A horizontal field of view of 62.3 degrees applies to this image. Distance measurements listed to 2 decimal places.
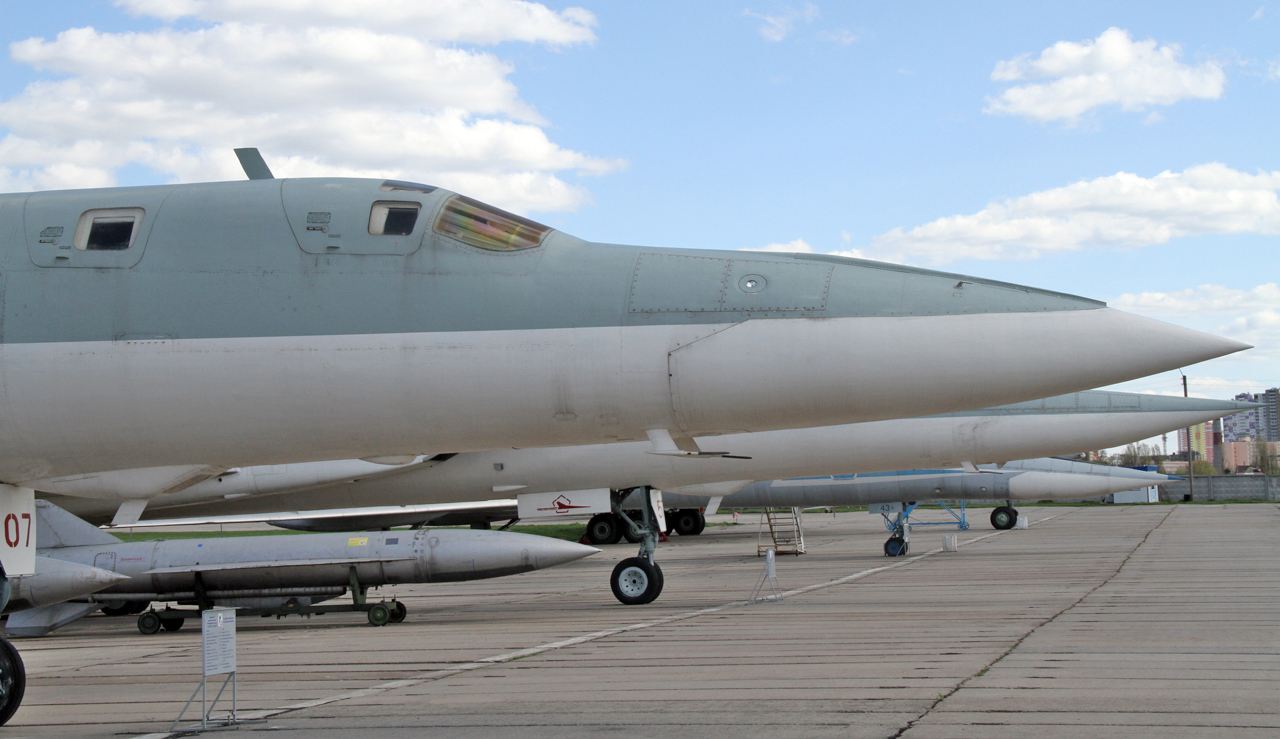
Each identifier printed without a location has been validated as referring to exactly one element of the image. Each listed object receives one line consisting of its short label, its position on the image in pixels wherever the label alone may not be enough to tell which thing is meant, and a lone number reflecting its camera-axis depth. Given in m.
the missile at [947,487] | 25.48
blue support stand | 24.47
